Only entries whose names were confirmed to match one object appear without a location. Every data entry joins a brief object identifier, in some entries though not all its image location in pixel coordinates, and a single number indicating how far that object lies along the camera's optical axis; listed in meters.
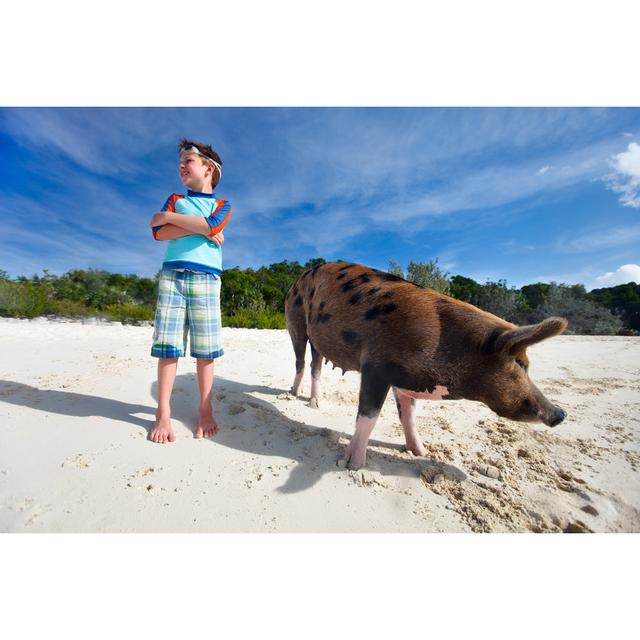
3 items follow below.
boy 2.41
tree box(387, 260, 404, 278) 19.03
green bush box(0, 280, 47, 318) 11.17
